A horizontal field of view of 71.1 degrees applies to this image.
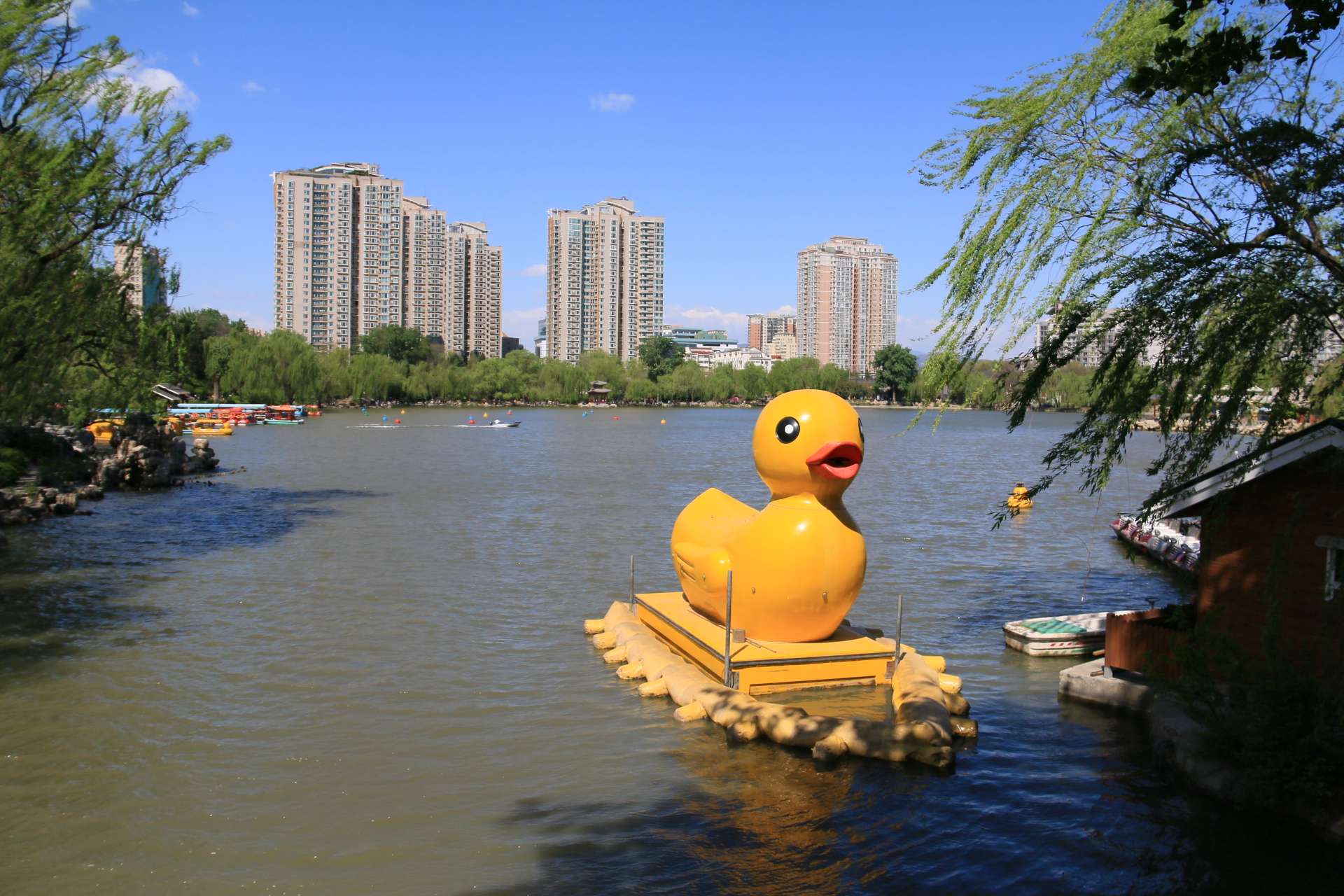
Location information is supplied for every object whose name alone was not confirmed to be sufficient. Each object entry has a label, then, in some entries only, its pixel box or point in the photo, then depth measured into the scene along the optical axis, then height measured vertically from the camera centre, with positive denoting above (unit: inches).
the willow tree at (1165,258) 348.8 +70.3
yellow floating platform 439.5 -113.9
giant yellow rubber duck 435.5 -52.5
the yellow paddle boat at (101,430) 2097.7 -45.0
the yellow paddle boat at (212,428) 2652.6 -45.0
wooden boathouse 366.0 -50.1
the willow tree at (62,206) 729.6 +172.5
